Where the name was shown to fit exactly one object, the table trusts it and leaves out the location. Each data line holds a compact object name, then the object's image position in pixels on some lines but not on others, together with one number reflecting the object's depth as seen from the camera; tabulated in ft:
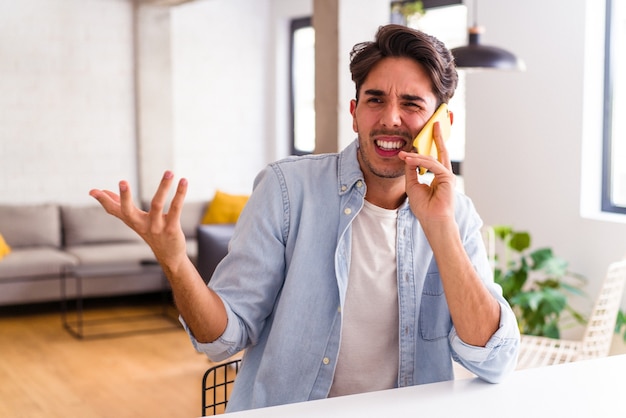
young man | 5.53
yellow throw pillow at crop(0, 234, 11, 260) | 19.06
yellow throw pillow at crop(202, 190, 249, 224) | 21.65
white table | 4.47
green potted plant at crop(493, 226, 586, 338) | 13.80
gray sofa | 18.80
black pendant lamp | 11.51
